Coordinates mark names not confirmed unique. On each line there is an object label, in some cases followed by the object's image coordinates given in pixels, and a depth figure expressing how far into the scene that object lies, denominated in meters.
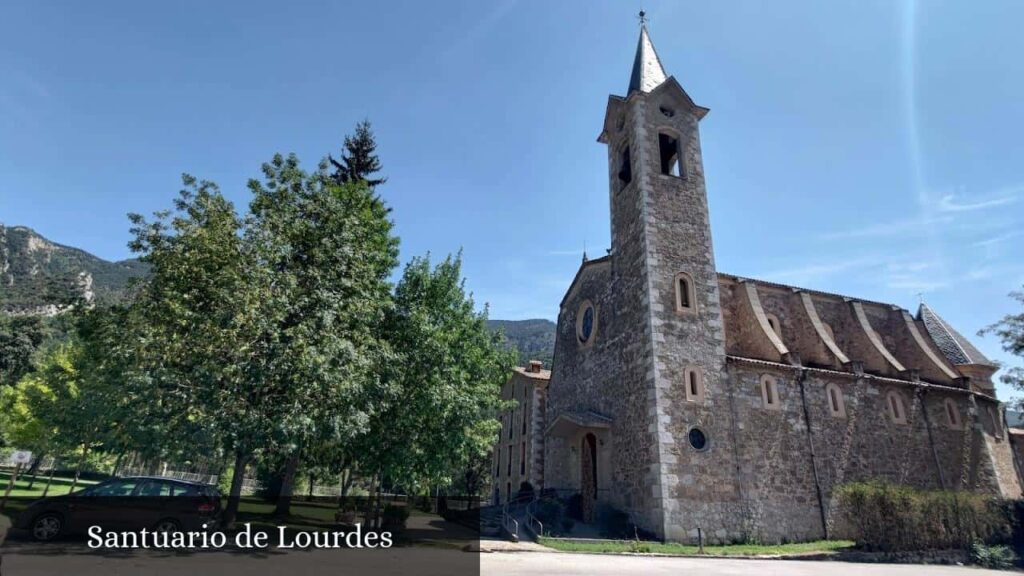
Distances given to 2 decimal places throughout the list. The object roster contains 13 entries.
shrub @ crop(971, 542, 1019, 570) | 14.93
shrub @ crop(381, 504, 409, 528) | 17.30
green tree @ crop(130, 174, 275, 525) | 11.20
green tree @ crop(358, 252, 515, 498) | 14.77
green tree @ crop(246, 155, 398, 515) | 11.62
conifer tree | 25.54
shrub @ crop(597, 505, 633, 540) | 16.92
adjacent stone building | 27.86
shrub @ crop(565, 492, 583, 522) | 20.05
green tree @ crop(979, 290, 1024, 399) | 24.31
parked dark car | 10.71
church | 17.39
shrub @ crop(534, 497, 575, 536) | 17.70
